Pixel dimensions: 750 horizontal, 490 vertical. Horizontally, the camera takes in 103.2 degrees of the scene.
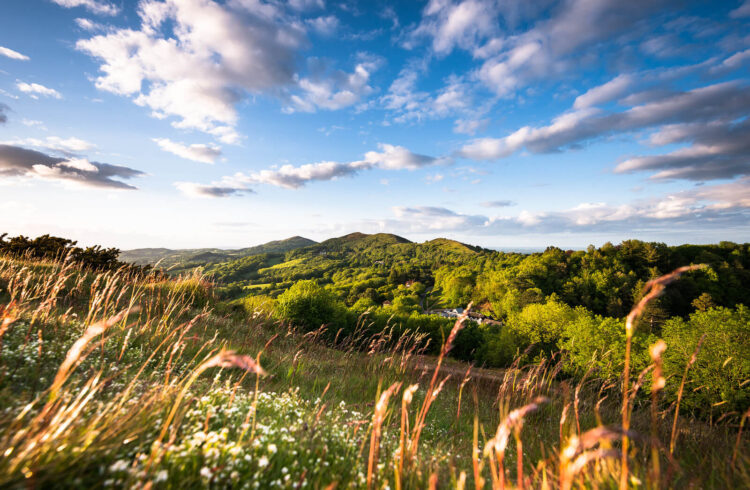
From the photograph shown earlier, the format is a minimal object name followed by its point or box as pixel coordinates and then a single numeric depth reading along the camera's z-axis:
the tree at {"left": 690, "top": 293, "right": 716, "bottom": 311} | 78.44
